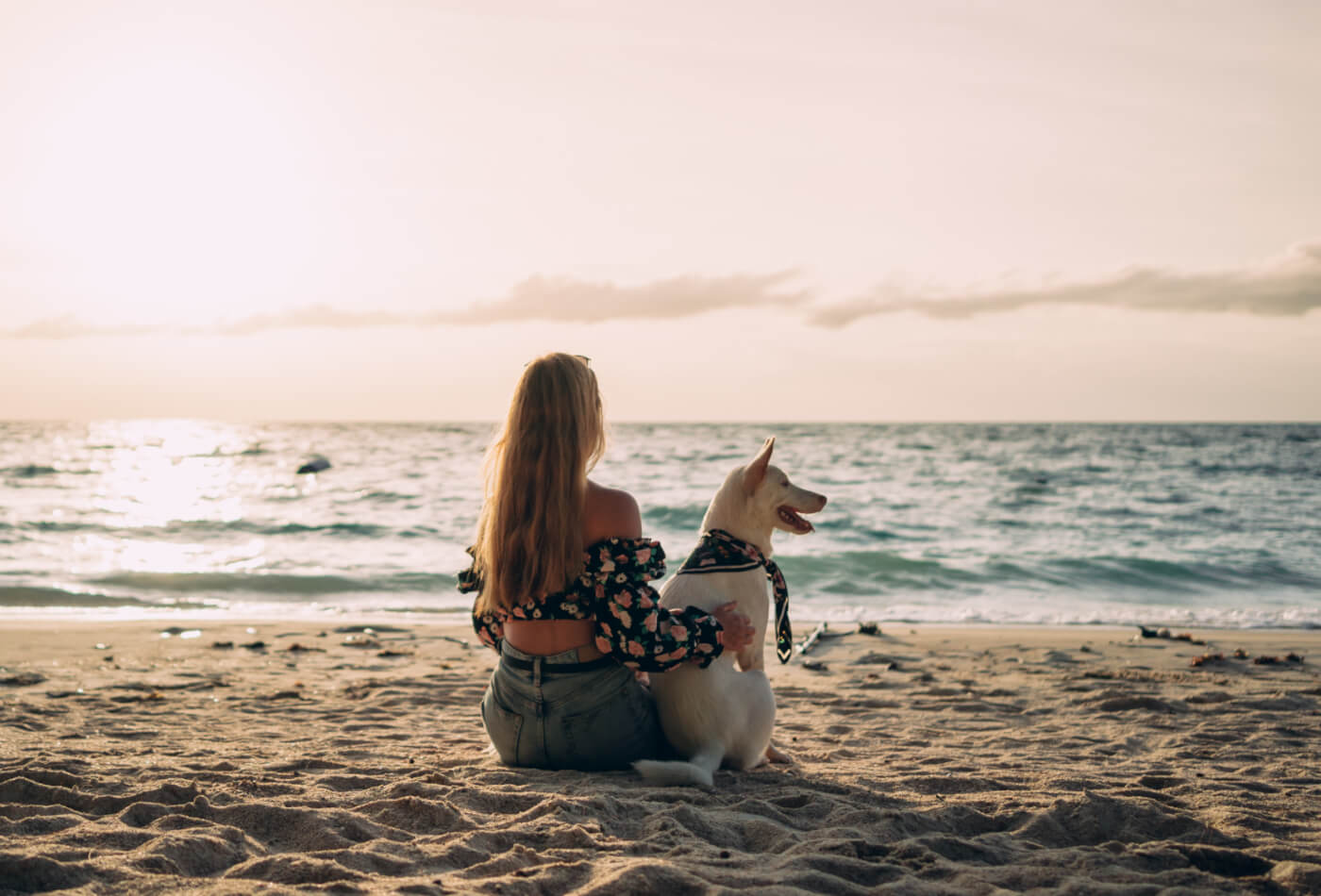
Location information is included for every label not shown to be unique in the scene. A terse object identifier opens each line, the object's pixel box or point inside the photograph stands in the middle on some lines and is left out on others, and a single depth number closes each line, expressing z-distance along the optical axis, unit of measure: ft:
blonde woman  12.17
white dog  13.06
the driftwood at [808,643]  26.25
